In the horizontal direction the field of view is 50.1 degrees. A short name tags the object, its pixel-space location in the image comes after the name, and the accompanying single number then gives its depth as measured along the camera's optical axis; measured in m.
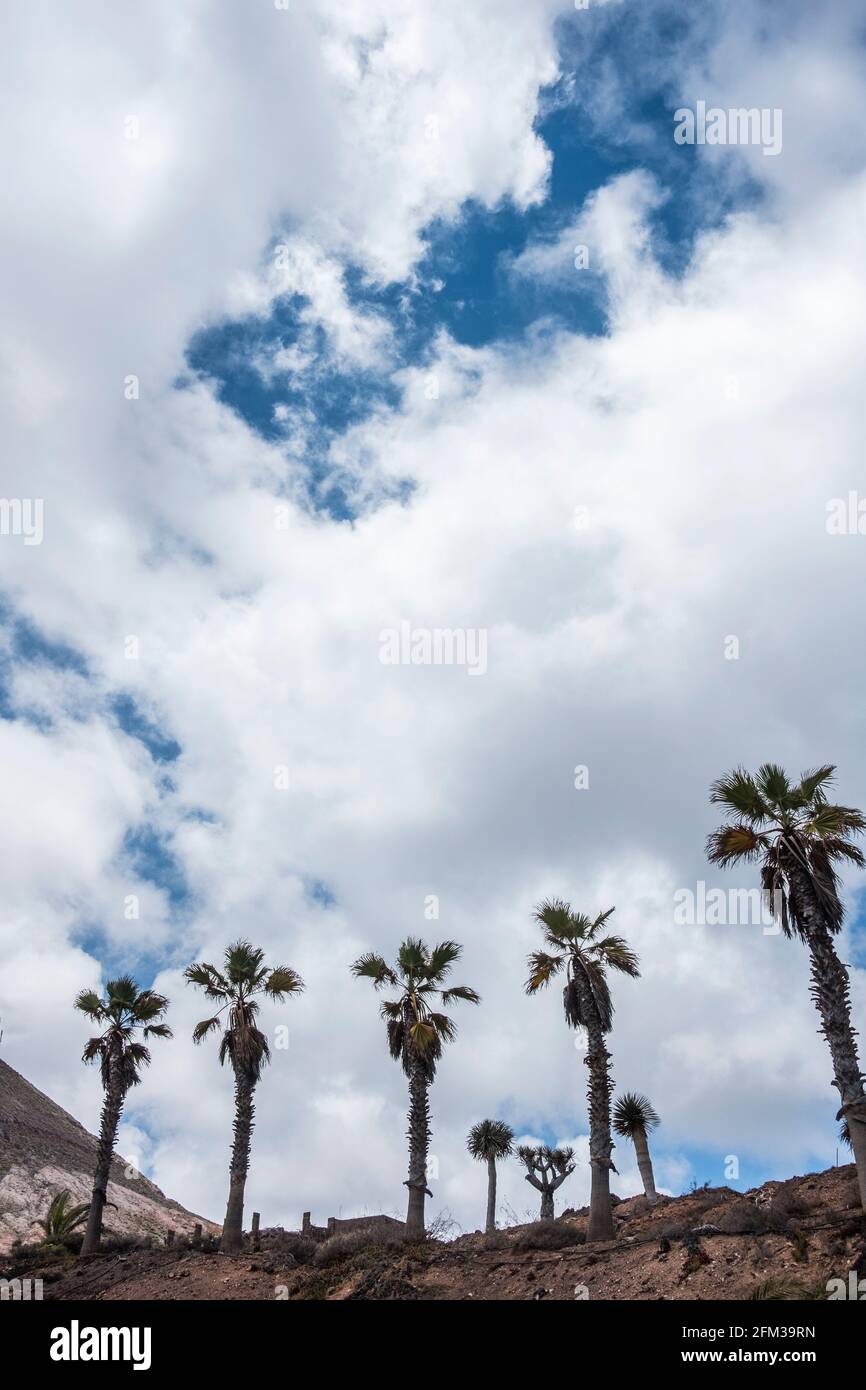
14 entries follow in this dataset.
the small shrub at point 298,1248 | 28.69
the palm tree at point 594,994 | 27.70
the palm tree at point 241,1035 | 32.38
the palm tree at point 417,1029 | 31.55
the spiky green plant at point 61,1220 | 41.27
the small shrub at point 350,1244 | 27.33
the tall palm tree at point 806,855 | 21.88
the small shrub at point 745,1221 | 20.78
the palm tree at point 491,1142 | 46.72
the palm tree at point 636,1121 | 35.91
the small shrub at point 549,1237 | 26.48
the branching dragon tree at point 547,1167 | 42.59
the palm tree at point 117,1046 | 37.56
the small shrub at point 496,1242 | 27.88
